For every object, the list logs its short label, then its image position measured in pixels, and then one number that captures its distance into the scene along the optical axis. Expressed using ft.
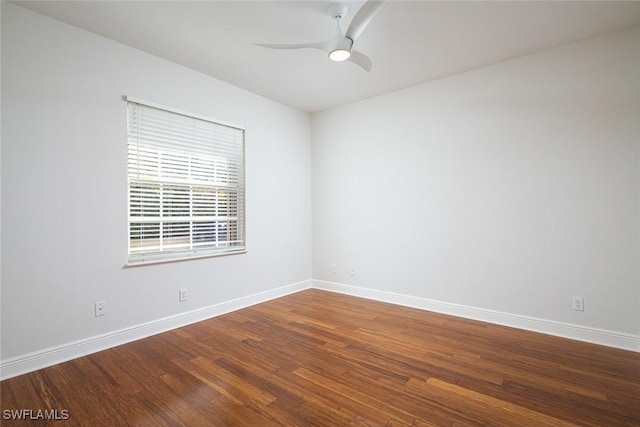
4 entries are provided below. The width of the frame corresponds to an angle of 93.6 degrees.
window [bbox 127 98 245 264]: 9.41
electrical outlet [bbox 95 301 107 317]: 8.44
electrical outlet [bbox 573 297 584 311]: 9.00
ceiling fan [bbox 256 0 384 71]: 6.62
